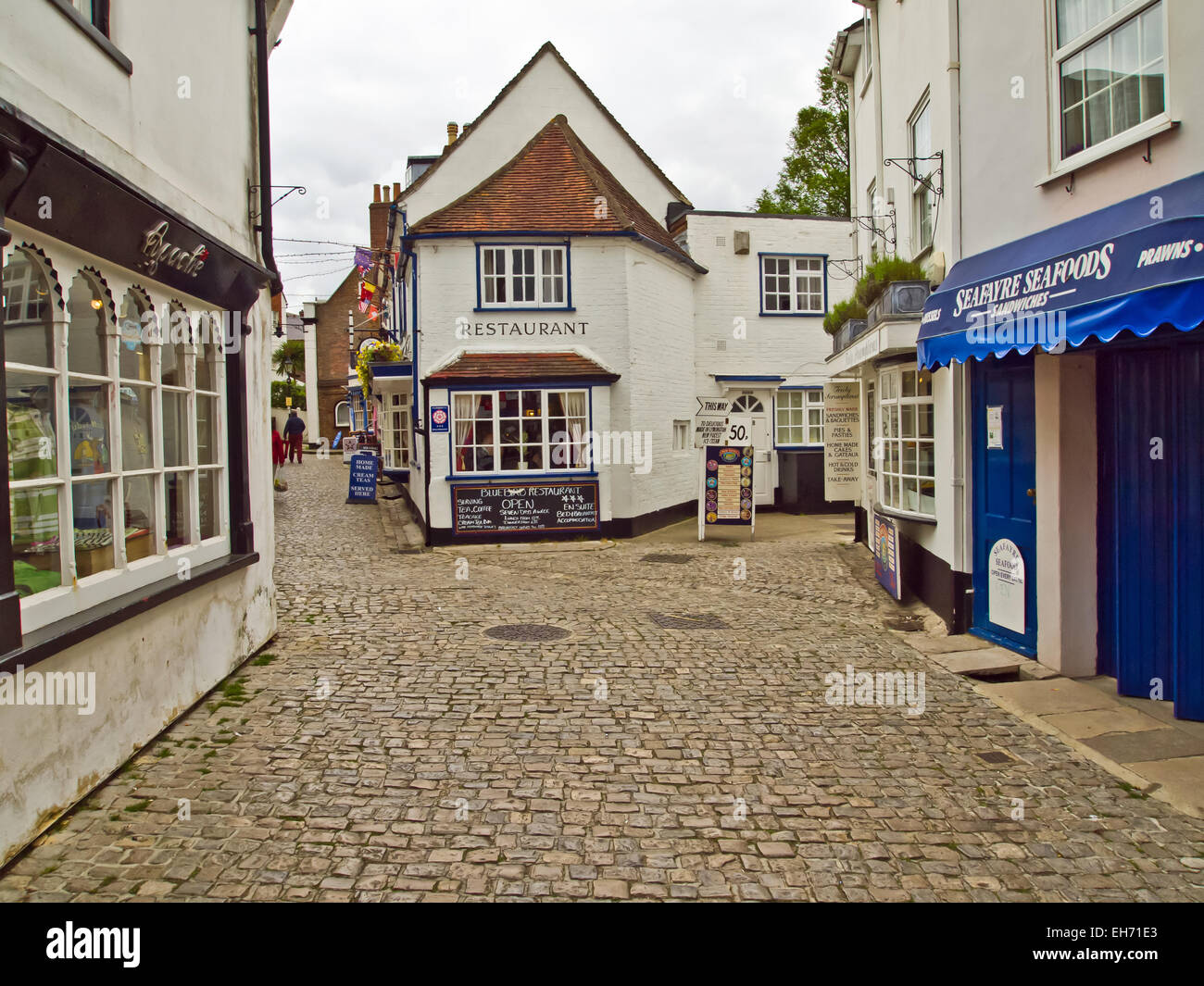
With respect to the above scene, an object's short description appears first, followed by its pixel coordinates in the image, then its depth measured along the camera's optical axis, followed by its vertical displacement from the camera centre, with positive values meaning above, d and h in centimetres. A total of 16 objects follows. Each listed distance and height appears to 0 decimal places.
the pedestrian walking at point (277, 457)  2415 +61
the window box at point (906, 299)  919 +168
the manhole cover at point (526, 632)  887 -153
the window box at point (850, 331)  1074 +167
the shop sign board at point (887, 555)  1035 -101
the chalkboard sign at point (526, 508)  1622 -59
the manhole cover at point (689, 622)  941 -155
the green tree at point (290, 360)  6969 +912
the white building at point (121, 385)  438 +61
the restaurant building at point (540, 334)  1627 +259
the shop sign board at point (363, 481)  2186 -5
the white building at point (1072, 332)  546 +86
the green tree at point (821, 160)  3359 +1161
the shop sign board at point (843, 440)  1385 +44
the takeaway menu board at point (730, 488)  1664 -29
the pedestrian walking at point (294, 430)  3178 +173
